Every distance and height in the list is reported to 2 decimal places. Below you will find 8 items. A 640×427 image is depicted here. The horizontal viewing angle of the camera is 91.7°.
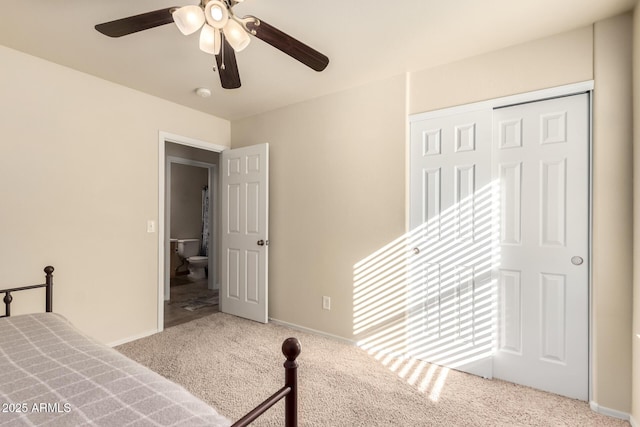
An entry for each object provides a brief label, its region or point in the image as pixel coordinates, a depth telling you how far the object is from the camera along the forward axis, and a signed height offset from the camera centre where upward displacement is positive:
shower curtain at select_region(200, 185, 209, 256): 6.49 -0.13
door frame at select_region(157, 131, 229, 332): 3.15 -0.09
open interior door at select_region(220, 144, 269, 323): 3.41 -0.21
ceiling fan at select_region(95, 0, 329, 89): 1.45 +0.92
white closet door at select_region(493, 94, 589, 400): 2.04 -0.21
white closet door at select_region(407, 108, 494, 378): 2.33 -0.22
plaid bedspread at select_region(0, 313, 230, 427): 0.85 -0.56
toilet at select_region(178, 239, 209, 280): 5.73 -0.83
